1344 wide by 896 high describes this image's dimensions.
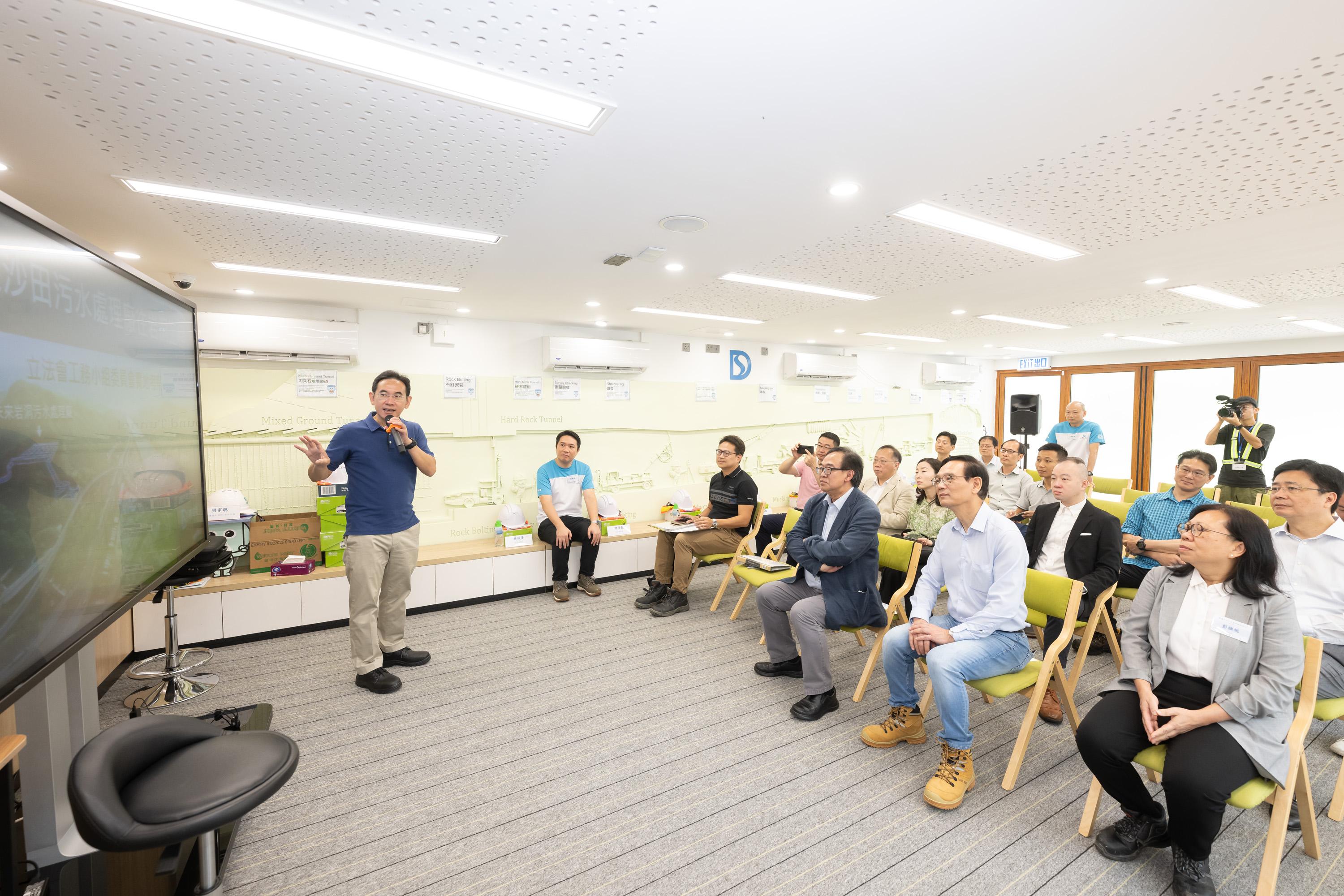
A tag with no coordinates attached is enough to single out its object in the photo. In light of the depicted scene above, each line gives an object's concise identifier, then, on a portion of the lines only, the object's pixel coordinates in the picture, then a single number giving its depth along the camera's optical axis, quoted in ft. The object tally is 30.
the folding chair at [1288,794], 5.74
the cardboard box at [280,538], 13.93
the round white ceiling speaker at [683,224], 8.95
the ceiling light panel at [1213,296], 14.48
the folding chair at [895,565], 10.30
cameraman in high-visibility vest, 17.88
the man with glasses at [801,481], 18.81
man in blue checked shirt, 11.18
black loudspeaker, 30.30
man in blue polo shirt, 10.52
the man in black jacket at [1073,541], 9.83
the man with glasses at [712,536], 15.90
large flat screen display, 3.92
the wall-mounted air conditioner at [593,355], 18.29
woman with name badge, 5.93
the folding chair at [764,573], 13.07
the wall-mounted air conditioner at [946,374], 29.25
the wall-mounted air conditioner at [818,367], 24.25
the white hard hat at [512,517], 17.35
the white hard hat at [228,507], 13.29
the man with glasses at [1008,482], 15.96
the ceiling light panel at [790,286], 12.78
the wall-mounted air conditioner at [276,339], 13.71
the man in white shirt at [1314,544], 7.85
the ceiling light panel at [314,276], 11.59
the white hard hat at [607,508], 18.95
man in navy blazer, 10.12
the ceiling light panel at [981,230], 8.80
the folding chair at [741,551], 15.87
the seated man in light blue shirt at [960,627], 7.89
